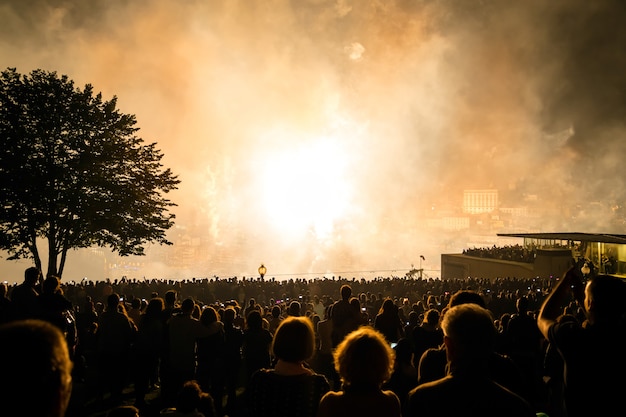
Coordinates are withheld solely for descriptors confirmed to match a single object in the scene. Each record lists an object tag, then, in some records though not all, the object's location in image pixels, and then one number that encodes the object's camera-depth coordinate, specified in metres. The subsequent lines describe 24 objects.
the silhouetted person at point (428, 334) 6.75
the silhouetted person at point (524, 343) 6.73
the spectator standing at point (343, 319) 8.01
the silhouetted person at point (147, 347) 7.39
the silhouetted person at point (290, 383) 3.46
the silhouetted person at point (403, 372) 6.01
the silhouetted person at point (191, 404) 3.94
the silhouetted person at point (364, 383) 2.83
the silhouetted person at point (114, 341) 7.48
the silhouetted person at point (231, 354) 7.61
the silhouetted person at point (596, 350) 3.12
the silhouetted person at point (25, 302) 6.72
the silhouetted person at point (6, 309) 6.82
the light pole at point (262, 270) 25.55
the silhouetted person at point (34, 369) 1.57
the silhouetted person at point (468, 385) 2.48
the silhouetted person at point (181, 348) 6.93
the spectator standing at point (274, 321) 9.77
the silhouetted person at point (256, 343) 7.28
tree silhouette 18.61
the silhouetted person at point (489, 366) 3.56
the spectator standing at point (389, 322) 8.37
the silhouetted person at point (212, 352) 7.25
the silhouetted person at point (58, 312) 6.23
